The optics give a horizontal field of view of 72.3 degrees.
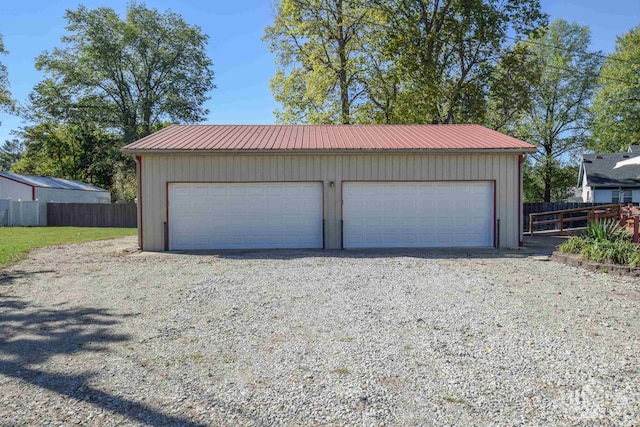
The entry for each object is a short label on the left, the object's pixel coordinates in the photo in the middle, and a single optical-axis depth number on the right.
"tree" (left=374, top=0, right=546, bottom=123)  20.38
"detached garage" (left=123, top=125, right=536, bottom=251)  11.46
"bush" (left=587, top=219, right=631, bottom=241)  9.21
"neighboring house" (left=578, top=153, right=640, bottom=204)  28.09
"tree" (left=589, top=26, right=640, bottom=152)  26.52
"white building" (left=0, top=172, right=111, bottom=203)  26.62
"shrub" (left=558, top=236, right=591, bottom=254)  9.11
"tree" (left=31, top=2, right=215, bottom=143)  30.41
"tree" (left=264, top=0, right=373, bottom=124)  22.69
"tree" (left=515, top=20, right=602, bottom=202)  30.91
